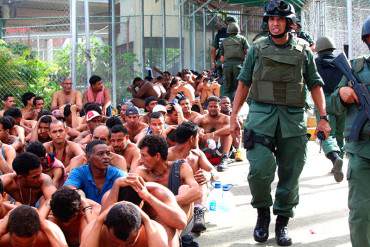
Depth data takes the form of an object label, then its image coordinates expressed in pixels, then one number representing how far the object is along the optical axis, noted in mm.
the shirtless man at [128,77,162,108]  13368
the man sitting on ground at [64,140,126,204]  5848
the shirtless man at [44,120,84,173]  7812
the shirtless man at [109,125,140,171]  7344
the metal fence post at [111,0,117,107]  13625
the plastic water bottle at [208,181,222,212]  7488
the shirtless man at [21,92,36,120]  11742
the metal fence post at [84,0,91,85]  11109
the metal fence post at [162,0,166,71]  16917
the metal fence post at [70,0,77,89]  11008
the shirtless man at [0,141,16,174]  7141
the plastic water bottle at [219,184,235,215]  7508
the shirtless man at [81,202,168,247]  4098
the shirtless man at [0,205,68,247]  4480
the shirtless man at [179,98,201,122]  11008
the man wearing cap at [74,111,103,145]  8953
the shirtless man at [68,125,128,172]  6586
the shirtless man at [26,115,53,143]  8617
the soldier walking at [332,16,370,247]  4566
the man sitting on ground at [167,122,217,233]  7043
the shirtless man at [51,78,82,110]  11877
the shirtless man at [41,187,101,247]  4988
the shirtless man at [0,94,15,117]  11809
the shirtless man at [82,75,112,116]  11875
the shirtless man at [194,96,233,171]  10531
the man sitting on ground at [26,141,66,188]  6551
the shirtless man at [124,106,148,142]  9302
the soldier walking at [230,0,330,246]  5922
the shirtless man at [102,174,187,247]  4742
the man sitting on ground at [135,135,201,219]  5629
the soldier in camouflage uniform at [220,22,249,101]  12844
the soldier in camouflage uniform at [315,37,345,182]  8648
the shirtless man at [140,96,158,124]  10242
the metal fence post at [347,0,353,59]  10656
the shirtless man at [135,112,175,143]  8281
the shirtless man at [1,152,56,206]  5910
